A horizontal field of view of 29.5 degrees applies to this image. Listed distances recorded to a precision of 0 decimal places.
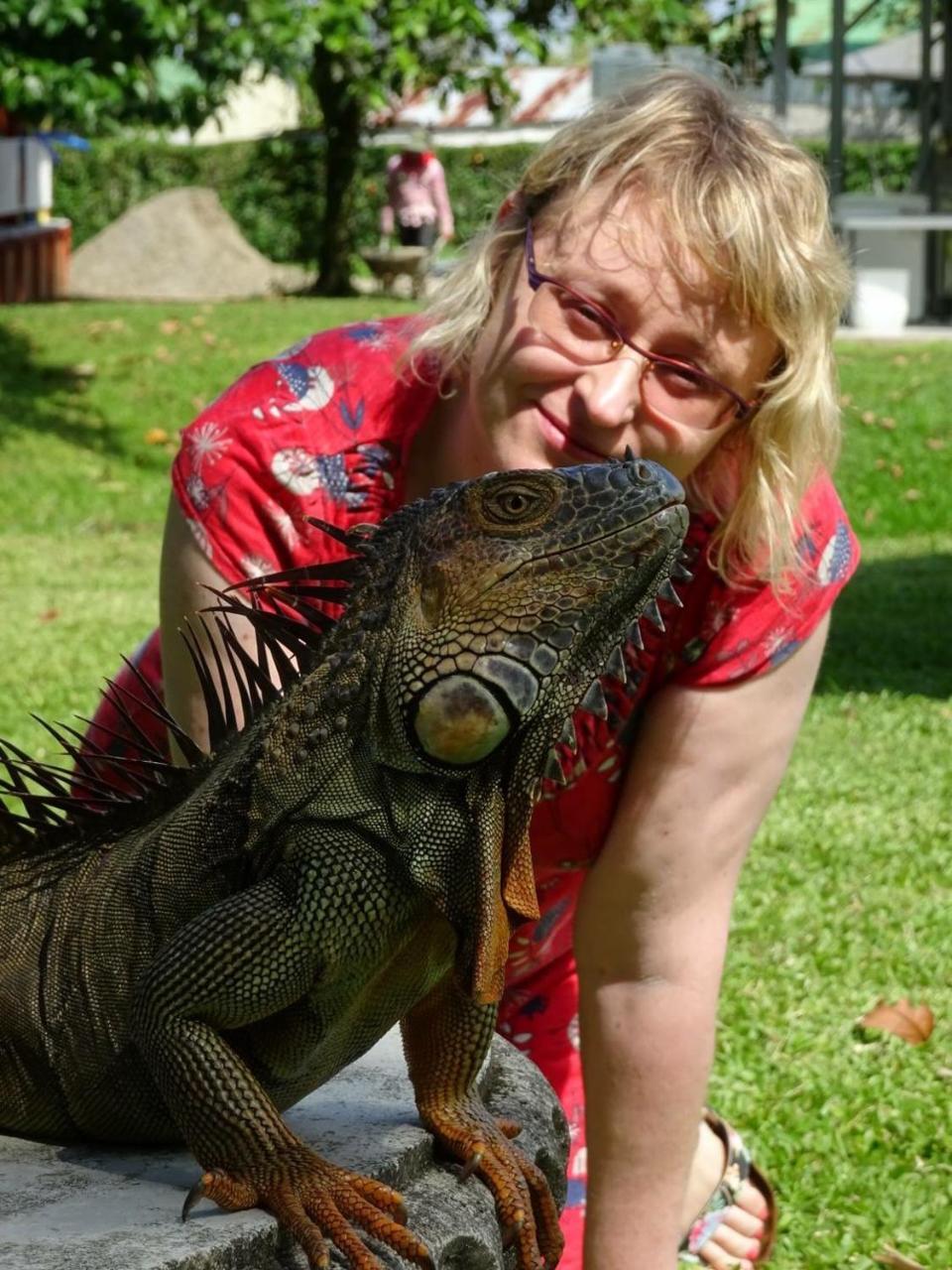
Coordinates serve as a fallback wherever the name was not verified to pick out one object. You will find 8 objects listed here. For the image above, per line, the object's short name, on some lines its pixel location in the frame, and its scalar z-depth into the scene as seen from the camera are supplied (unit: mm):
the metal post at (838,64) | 16630
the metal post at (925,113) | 18930
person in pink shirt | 23438
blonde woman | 2795
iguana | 1754
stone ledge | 1801
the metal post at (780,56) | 17344
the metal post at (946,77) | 18547
